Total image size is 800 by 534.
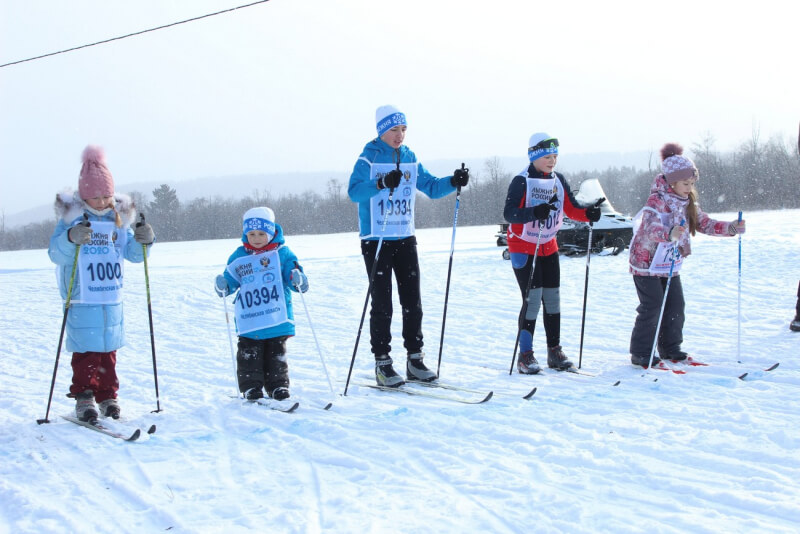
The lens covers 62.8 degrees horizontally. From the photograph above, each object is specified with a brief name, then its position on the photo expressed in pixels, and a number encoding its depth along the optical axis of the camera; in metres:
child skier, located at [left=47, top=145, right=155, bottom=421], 4.23
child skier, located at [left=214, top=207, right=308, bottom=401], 4.62
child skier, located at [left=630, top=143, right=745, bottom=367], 5.30
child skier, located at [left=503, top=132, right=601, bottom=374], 5.26
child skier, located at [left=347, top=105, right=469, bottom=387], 4.88
